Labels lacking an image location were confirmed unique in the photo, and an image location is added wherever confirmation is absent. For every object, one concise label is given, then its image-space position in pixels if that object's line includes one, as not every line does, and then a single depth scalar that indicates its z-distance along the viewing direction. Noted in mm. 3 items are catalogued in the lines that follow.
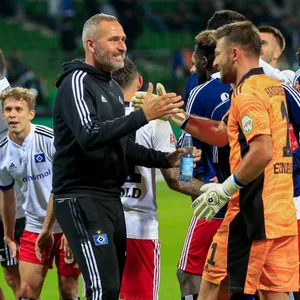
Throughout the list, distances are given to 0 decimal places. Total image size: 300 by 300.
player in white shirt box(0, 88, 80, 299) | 13805
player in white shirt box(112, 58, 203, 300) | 12750
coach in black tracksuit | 10687
